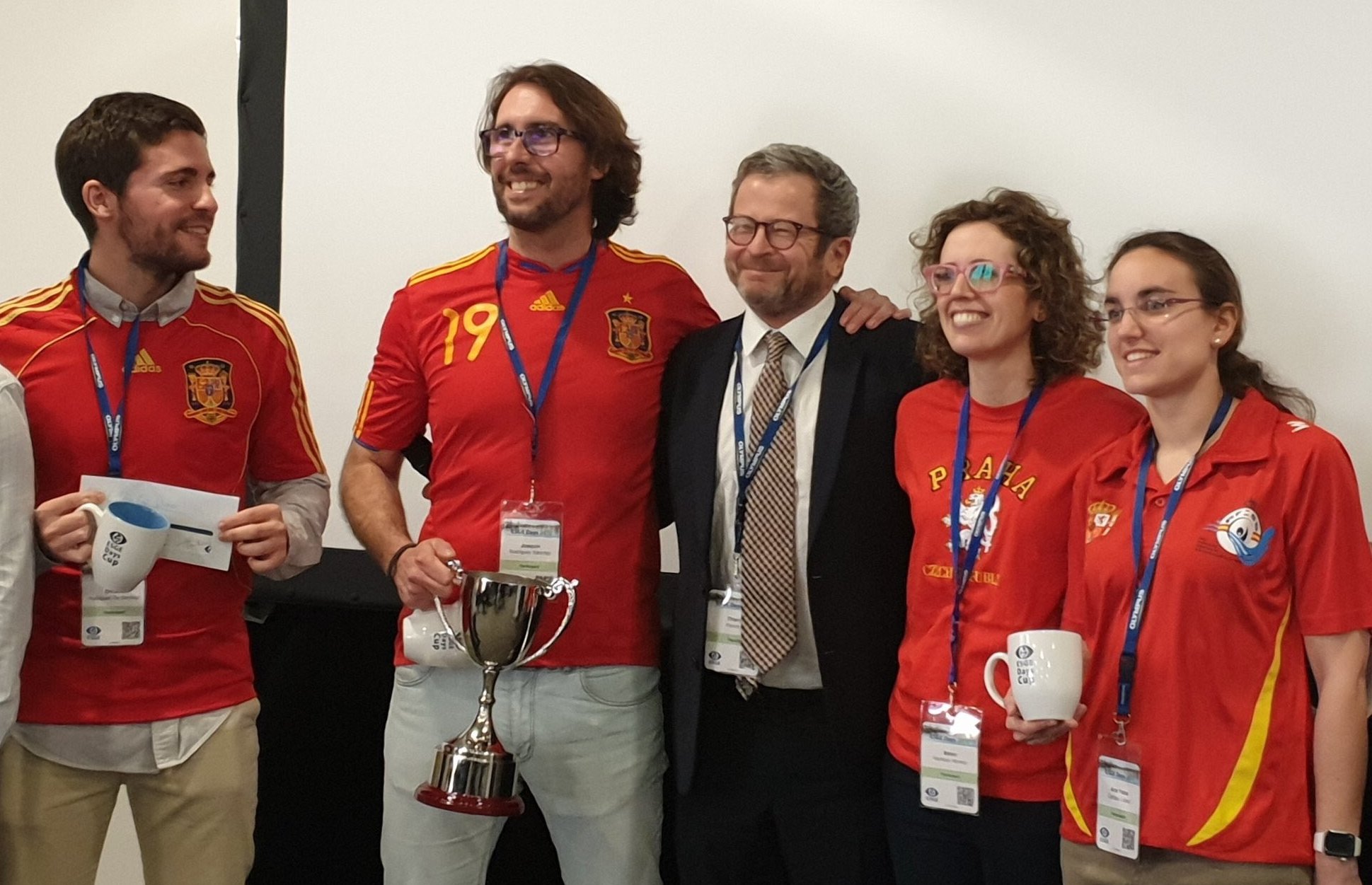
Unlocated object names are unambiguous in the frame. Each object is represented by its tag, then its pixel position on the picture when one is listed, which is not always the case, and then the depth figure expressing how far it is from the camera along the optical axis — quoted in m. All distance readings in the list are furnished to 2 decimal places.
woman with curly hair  2.05
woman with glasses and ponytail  1.81
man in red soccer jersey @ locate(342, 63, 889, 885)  2.37
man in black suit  2.23
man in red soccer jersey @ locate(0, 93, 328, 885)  2.24
